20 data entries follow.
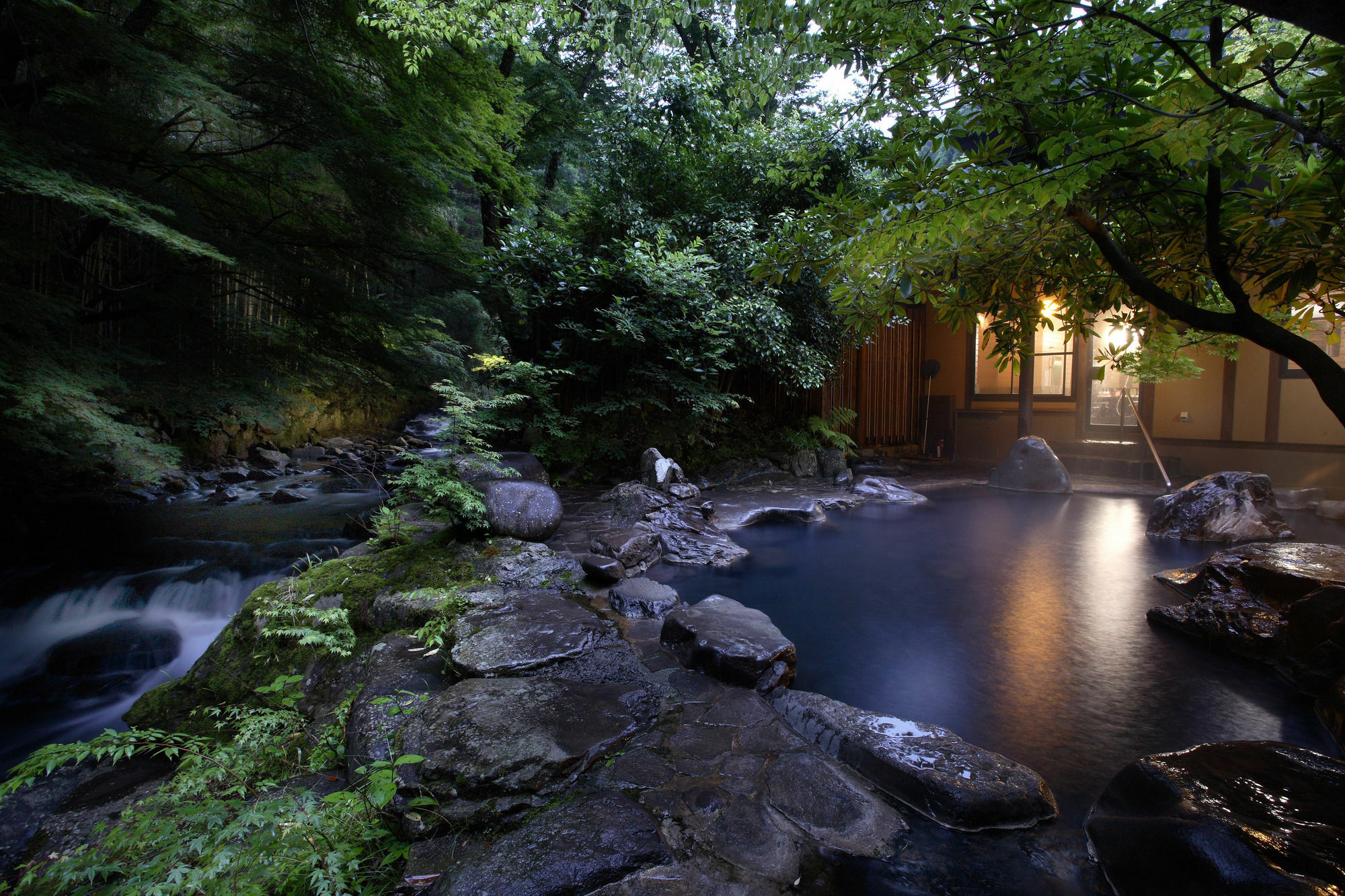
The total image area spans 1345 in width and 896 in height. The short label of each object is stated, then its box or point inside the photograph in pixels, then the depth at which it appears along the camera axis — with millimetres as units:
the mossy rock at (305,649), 3098
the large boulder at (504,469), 4305
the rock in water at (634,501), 6305
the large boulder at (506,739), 1854
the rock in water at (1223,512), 5859
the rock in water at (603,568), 4336
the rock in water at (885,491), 8633
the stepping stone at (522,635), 2701
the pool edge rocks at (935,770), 2008
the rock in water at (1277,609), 3035
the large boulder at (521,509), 4761
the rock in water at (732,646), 2928
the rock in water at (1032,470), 9062
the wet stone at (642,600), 3963
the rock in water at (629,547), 4973
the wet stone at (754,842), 1729
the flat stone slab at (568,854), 1523
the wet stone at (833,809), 1897
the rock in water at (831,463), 9852
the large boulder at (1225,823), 1424
